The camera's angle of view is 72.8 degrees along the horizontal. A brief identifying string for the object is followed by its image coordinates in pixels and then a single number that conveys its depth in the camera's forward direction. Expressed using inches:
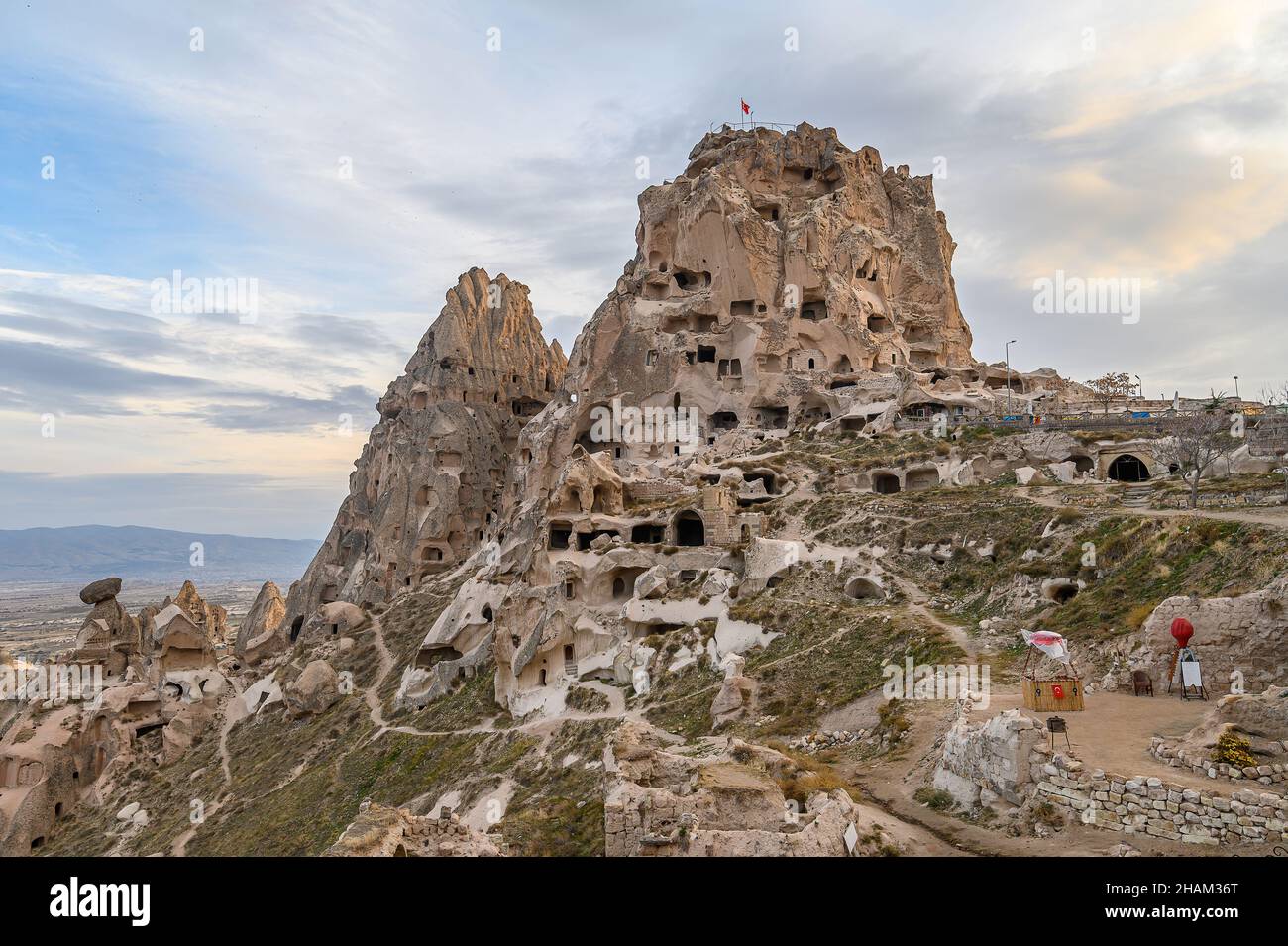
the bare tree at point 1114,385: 2770.7
